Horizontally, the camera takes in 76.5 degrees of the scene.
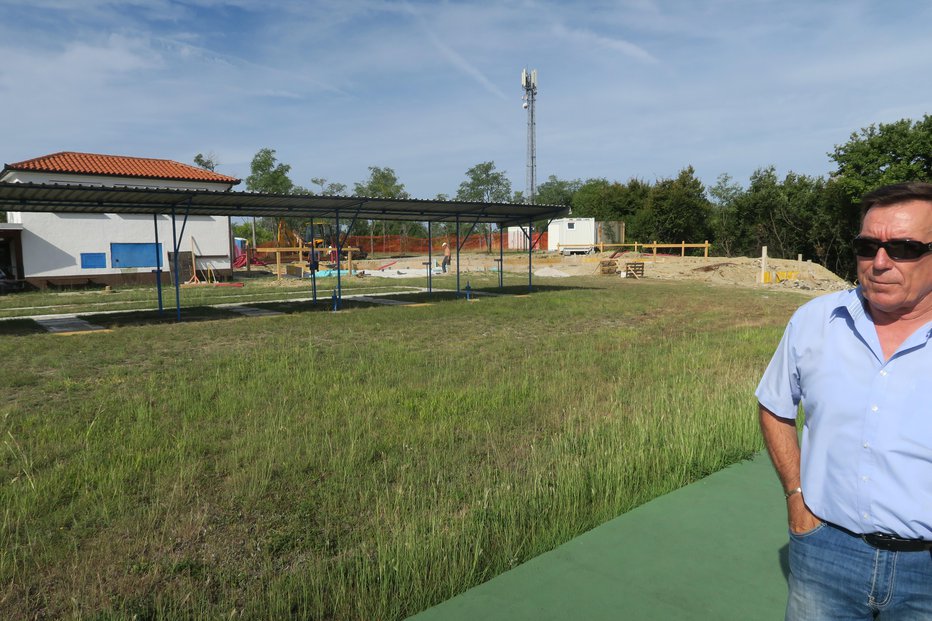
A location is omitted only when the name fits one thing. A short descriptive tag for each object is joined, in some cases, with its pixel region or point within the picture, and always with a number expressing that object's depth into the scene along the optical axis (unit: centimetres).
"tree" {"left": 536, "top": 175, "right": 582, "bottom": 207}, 8668
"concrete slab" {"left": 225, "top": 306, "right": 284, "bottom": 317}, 1509
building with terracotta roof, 2461
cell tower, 5447
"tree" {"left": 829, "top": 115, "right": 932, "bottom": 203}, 3152
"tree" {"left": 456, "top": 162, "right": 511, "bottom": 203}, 8719
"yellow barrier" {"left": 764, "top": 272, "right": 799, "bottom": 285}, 2650
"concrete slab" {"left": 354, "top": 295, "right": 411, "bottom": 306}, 1742
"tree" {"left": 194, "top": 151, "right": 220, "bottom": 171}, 5662
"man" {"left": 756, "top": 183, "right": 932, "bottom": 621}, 156
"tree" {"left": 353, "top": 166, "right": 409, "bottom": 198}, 7144
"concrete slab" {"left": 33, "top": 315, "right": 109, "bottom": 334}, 1244
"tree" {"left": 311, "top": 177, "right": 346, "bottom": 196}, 6878
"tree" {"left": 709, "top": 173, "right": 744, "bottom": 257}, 4278
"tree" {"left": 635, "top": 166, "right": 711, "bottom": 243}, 4581
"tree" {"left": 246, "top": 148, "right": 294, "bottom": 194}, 6031
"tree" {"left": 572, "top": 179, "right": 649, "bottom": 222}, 5128
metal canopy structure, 1293
